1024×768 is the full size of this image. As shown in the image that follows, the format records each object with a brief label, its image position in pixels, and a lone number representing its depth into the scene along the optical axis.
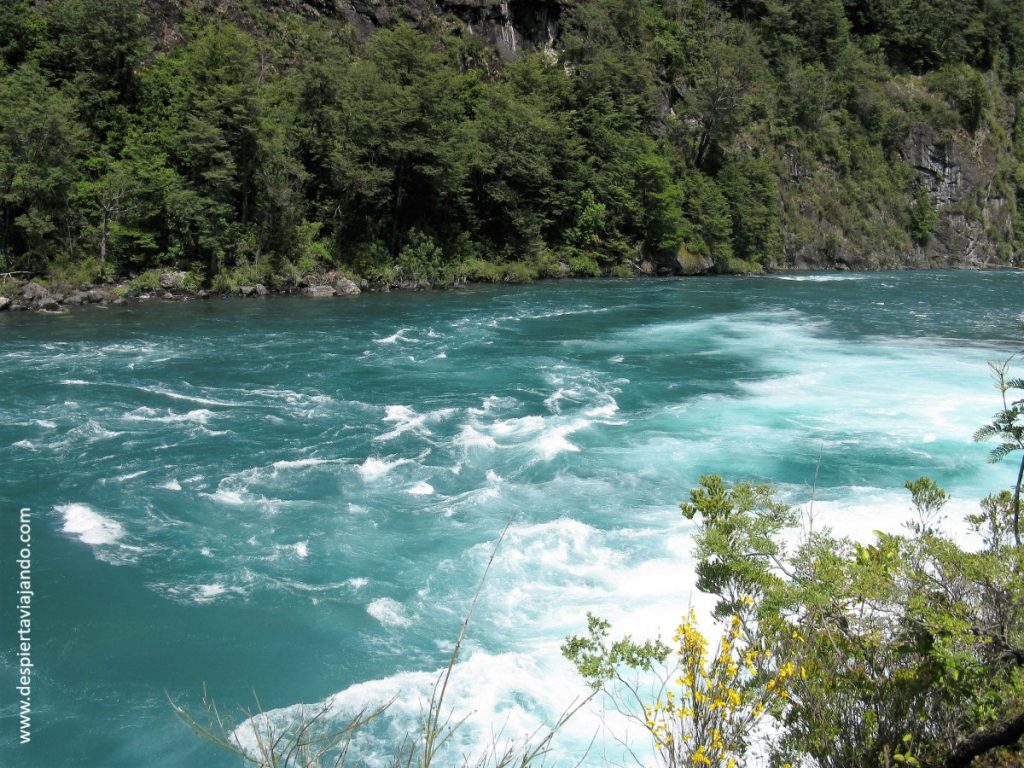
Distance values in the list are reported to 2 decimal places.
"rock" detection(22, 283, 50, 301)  28.39
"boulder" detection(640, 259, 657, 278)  47.31
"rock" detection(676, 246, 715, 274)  48.45
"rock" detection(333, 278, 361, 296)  35.79
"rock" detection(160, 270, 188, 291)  32.38
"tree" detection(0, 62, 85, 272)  29.17
